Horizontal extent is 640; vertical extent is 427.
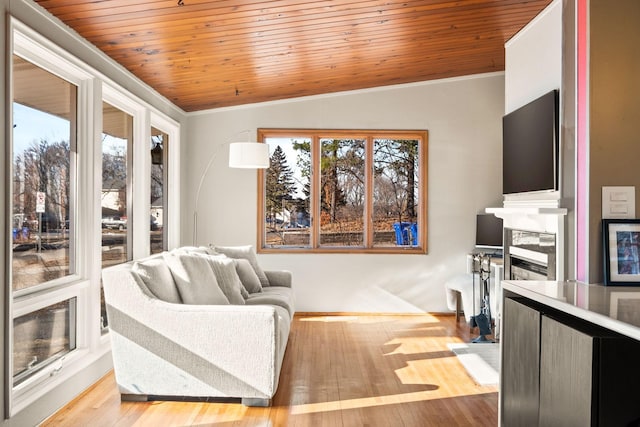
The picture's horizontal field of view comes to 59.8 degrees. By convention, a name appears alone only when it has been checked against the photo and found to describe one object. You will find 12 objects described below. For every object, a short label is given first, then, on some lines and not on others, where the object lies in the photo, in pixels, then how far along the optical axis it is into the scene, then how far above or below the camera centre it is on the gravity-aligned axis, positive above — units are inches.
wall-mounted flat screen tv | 148.8 +19.8
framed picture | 100.7 -6.9
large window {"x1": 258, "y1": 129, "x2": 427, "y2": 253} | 267.6 +10.5
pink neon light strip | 105.0 +12.8
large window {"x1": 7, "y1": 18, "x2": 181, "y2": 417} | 121.8 +1.3
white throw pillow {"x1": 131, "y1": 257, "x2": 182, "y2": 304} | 146.6 -17.8
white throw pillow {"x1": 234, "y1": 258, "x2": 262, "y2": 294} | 206.5 -24.0
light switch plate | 103.4 +2.1
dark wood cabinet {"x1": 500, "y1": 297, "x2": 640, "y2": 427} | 72.5 -22.9
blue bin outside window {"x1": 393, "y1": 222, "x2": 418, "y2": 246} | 270.2 -11.7
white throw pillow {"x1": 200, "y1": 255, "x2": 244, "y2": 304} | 173.6 -20.7
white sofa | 139.7 -33.6
